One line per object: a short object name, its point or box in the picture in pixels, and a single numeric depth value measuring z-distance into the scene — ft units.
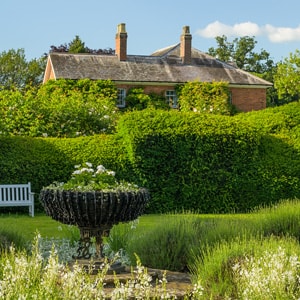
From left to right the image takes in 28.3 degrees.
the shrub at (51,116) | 59.11
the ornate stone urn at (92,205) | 22.72
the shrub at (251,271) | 16.22
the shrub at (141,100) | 108.06
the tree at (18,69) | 162.20
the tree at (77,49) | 157.79
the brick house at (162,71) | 108.99
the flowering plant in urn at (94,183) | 23.95
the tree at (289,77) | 142.72
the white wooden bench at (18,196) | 47.65
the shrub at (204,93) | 104.50
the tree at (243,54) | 193.98
